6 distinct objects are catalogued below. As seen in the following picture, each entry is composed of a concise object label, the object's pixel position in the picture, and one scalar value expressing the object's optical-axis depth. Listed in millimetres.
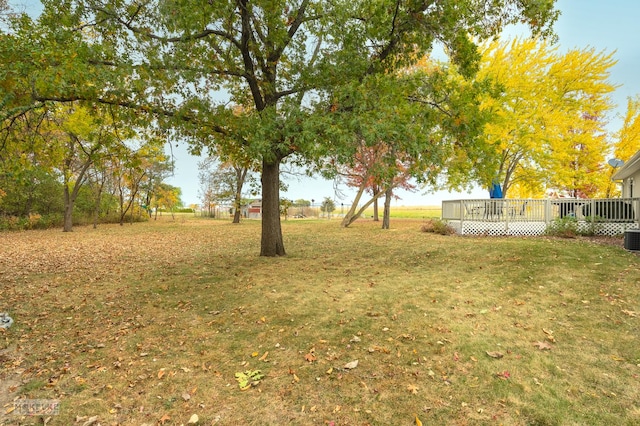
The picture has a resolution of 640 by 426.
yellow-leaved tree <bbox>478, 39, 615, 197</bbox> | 17375
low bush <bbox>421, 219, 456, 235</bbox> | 15953
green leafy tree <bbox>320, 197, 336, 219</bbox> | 40281
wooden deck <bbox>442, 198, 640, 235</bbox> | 12875
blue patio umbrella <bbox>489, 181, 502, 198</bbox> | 19447
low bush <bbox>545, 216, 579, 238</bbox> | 12844
